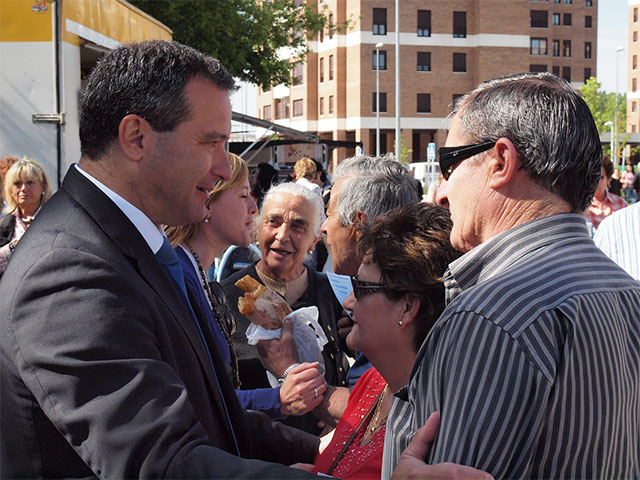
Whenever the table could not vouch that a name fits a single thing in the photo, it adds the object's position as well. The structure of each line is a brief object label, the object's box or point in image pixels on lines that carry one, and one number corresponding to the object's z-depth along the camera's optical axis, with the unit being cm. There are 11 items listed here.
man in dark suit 150
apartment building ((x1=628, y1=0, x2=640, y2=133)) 9288
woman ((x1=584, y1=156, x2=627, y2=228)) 781
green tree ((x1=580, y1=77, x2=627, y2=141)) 6519
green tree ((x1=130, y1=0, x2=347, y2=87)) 1700
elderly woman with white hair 360
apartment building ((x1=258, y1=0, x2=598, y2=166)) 5369
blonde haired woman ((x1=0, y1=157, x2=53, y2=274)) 603
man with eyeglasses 146
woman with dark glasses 239
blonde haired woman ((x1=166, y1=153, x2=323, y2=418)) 281
